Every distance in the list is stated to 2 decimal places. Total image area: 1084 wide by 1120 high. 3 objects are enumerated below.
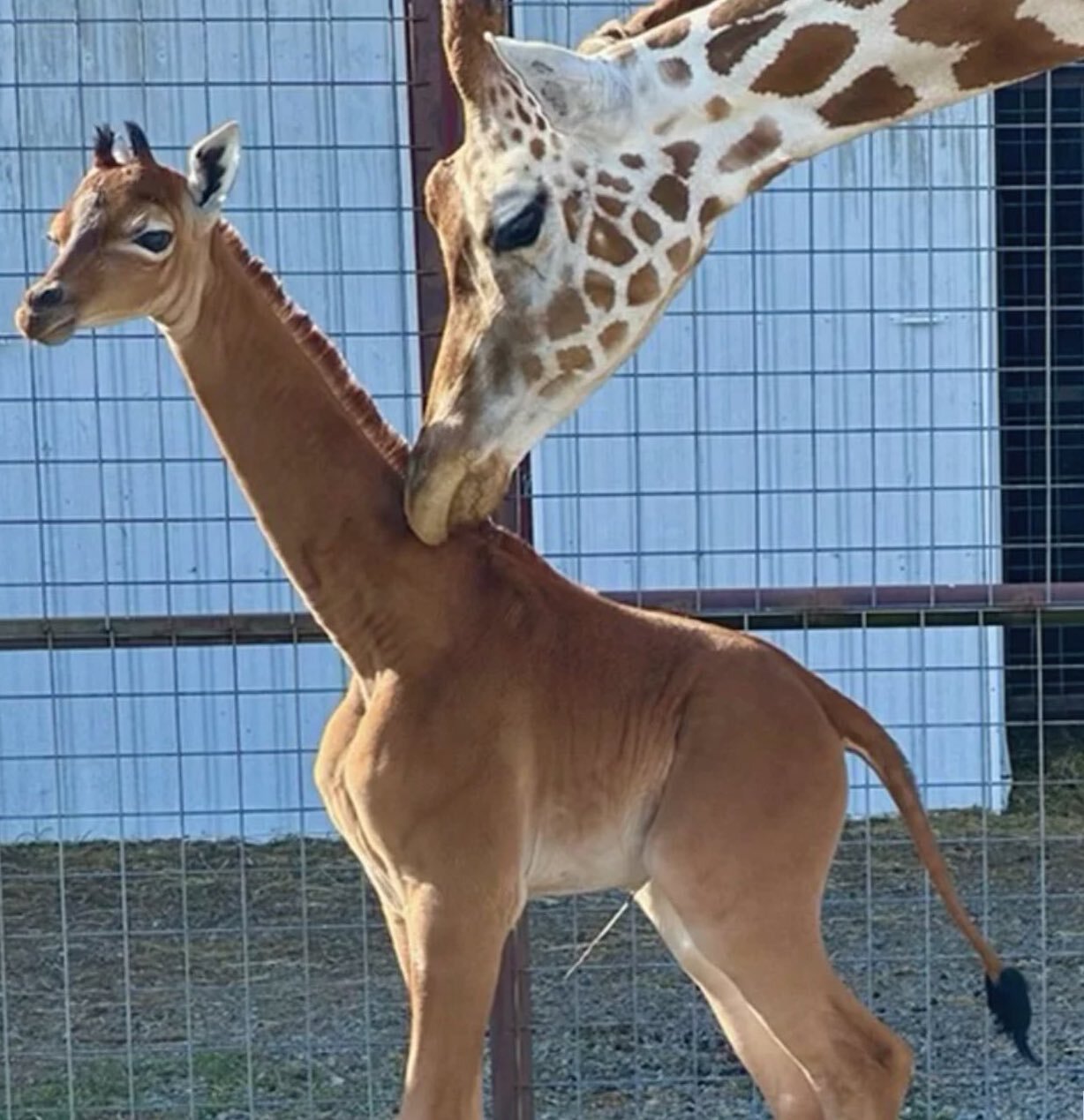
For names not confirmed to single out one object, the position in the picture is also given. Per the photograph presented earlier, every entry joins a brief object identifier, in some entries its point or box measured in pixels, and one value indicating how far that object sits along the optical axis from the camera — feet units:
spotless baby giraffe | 22.89
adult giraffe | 19.03
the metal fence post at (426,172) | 27.76
